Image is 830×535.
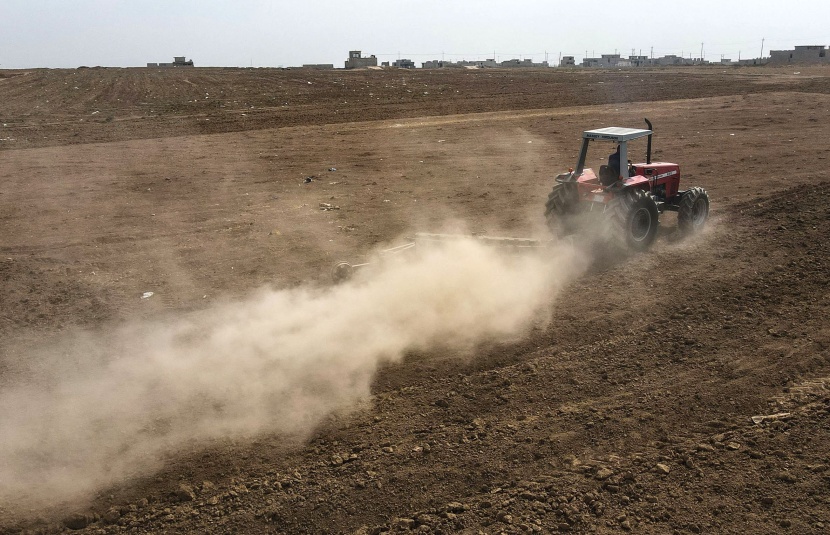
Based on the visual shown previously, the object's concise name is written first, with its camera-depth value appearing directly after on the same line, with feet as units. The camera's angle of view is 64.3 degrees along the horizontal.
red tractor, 29.27
